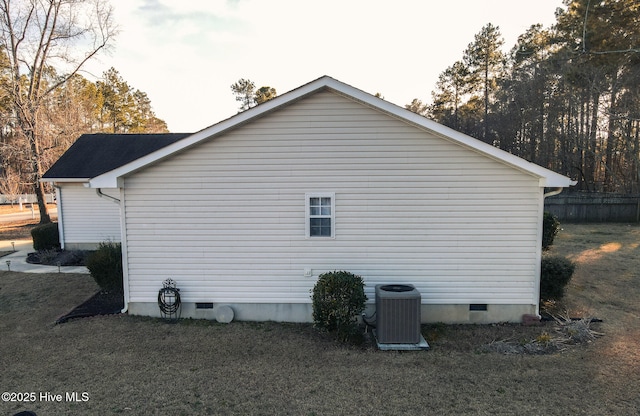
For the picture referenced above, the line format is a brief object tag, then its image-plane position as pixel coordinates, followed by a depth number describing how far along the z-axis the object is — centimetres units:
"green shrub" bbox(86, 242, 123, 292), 852
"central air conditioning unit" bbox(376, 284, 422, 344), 612
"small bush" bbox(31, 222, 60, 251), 1384
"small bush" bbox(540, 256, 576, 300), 788
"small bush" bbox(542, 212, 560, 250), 1210
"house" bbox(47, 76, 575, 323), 682
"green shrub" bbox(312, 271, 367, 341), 619
